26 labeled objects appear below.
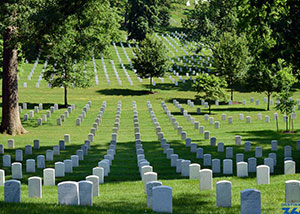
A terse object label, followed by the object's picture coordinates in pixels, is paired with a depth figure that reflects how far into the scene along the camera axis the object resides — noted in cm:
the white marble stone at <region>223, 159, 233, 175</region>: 1739
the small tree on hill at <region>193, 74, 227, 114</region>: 3934
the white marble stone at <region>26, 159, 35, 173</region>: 1886
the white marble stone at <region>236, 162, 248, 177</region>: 1648
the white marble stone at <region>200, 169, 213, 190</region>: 1415
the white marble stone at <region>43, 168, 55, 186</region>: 1596
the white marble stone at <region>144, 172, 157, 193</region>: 1435
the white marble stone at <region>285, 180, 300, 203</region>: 1188
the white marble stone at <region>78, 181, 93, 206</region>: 1180
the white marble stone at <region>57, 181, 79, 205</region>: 1144
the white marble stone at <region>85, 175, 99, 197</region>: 1356
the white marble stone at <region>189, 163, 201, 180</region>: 1598
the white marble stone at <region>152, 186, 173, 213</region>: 1090
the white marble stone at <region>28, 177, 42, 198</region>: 1344
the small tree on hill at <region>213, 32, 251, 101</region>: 4609
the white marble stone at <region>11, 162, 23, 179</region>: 1781
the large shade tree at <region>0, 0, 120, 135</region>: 2550
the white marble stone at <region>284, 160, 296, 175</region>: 1650
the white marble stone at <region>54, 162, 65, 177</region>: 1778
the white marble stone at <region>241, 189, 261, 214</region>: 1059
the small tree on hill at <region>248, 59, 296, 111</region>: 3853
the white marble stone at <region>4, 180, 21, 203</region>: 1191
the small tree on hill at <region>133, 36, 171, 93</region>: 5016
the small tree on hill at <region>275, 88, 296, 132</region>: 2814
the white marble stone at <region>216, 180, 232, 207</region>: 1178
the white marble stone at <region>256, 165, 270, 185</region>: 1462
